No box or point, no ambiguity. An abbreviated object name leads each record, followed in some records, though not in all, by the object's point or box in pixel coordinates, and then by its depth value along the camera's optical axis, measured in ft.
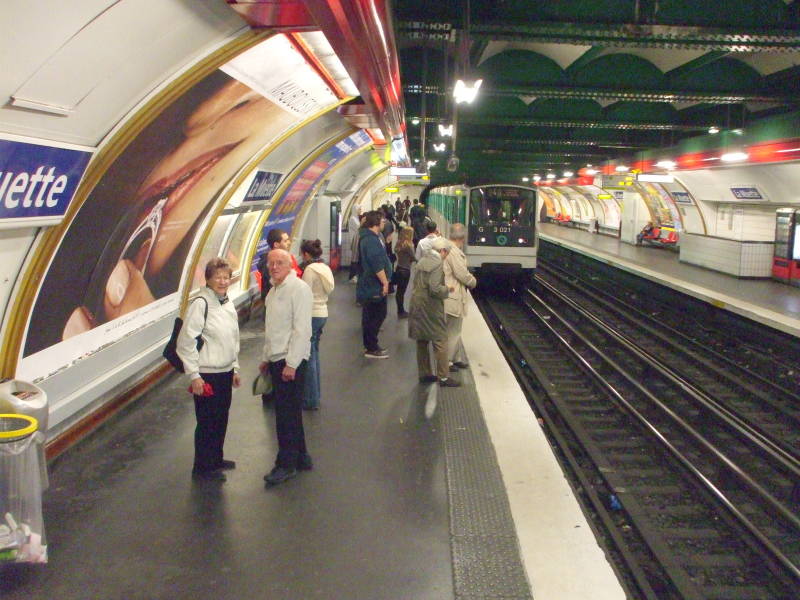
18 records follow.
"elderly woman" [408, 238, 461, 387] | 21.45
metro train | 52.80
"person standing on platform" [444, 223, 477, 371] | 22.54
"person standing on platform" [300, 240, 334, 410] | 19.47
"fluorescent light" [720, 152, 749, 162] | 47.69
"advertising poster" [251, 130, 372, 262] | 35.47
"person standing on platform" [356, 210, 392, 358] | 24.39
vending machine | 48.71
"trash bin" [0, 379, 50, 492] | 11.66
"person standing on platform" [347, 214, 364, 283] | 41.06
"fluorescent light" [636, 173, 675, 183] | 63.16
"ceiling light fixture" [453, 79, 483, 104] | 22.82
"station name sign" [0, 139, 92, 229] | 10.60
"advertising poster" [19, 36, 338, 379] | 14.73
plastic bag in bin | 10.48
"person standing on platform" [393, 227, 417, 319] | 32.41
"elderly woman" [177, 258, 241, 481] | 13.83
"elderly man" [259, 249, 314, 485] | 14.46
